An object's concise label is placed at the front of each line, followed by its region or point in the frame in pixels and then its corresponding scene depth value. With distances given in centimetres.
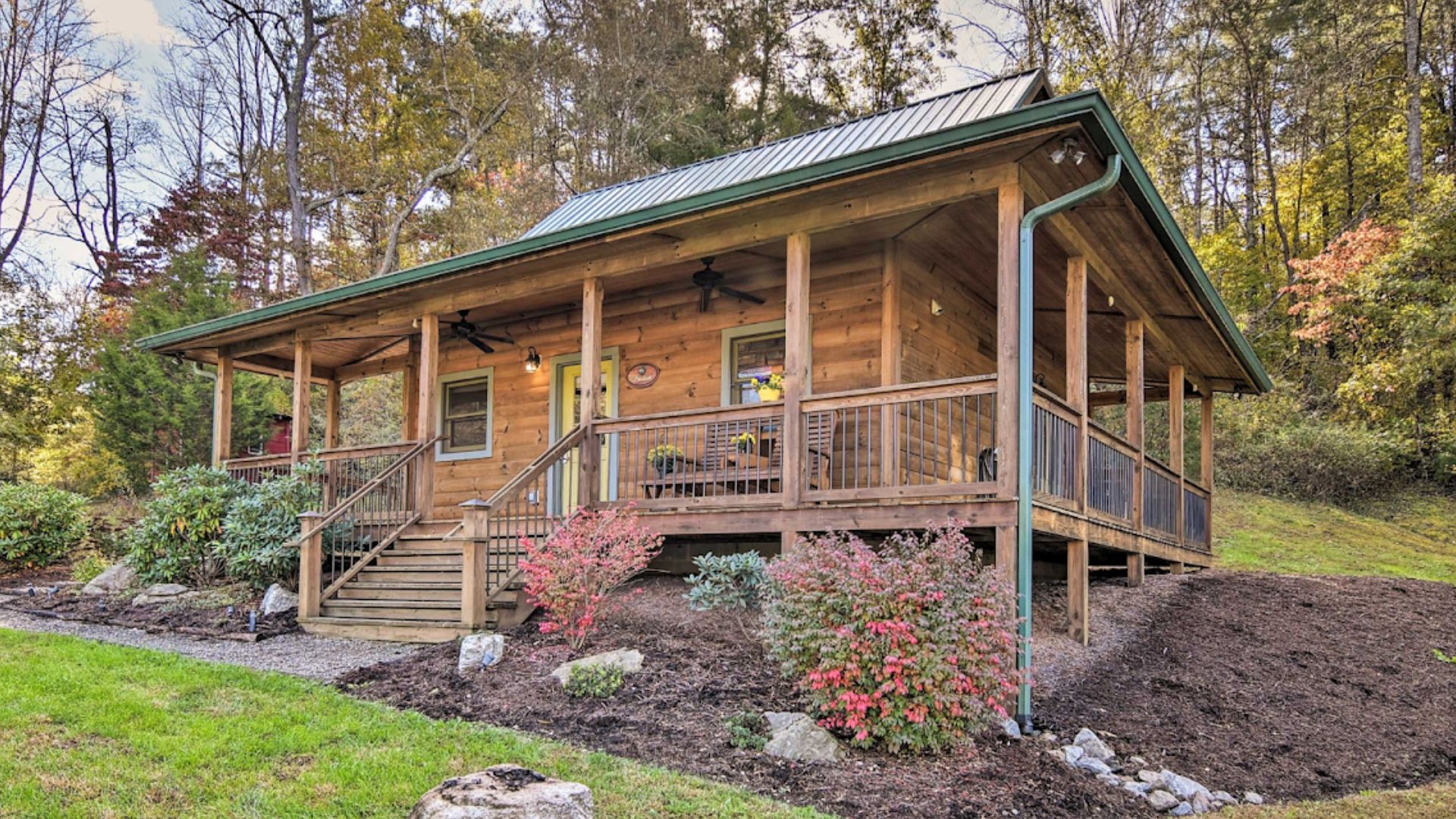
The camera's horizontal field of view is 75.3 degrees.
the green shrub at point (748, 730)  483
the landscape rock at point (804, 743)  470
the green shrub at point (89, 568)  1074
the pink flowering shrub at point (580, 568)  651
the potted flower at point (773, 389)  857
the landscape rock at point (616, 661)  590
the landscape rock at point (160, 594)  927
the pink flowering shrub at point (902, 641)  482
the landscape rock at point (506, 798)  313
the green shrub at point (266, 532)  931
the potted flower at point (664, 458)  792
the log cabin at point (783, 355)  644
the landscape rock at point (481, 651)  629
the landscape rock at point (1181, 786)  474
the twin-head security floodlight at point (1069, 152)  587
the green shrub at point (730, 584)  711
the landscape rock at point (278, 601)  873
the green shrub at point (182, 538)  991
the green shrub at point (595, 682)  562
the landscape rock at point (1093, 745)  524
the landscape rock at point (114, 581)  991
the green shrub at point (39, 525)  1177
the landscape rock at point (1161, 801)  460
